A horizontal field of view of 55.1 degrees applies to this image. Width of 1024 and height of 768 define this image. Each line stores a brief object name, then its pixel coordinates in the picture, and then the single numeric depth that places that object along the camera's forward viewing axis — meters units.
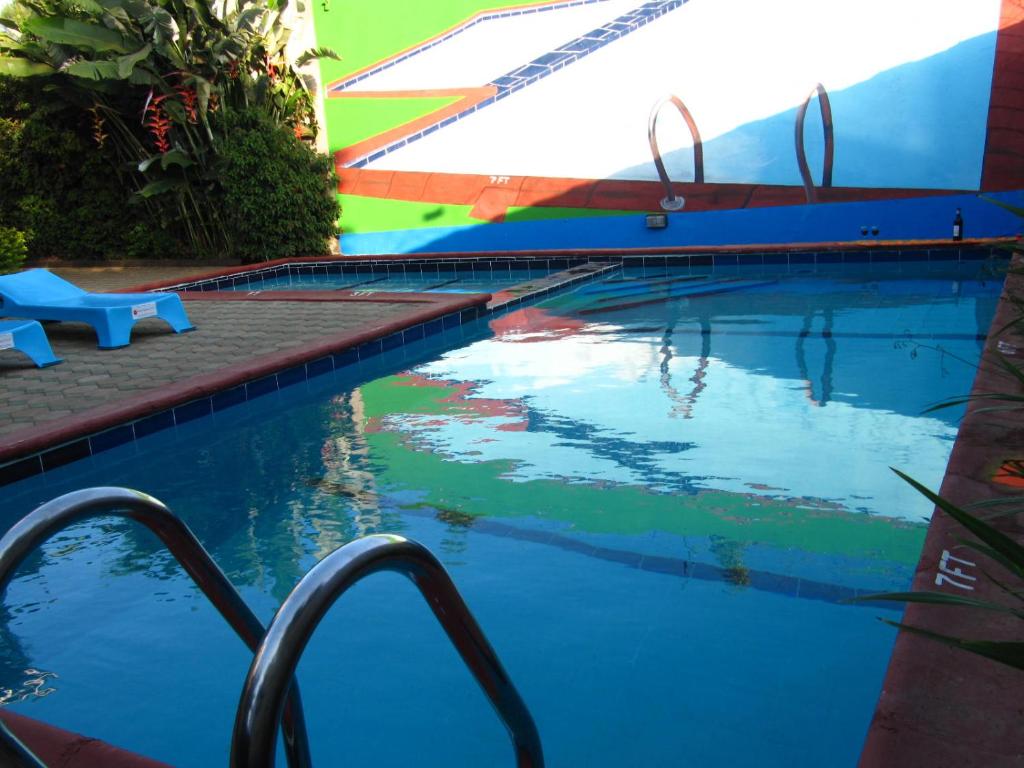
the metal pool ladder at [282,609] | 1.30
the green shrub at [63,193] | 14.56
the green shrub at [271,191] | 13.19
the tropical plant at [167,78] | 12.30
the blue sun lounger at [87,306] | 7.75
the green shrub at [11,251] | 10.31
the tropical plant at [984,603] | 1.16
